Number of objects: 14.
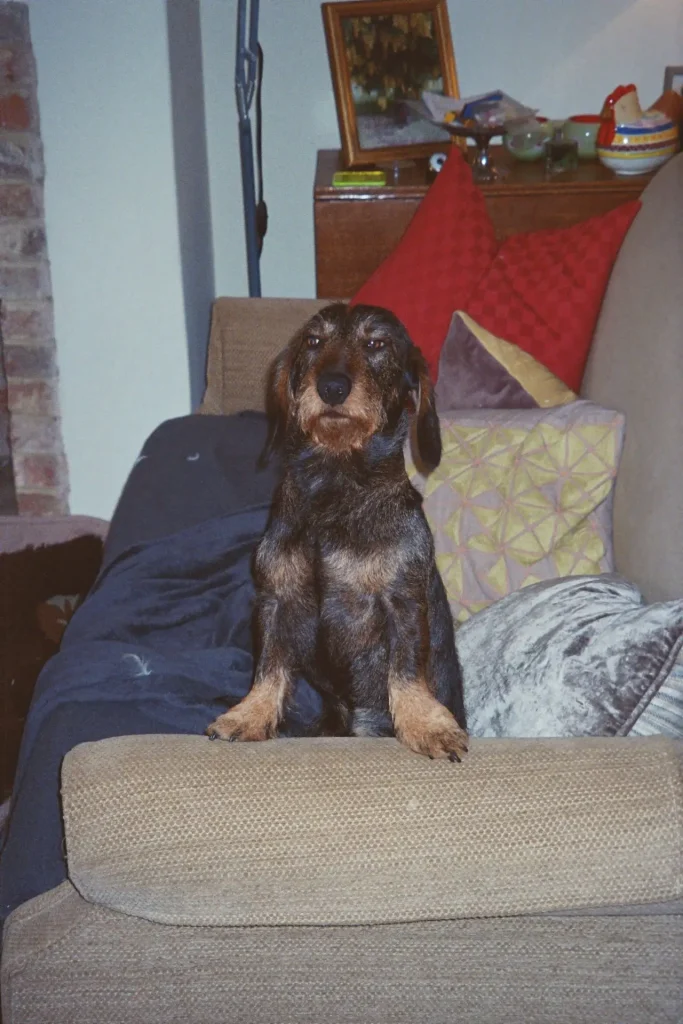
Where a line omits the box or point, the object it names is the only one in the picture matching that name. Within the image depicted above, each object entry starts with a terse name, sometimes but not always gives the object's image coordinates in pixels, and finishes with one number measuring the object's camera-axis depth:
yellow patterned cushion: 2.11
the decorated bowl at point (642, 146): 3.34
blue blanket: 1.67
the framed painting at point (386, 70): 3.65
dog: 1.67
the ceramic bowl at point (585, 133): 3.62
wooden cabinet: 3.30
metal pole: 3.32
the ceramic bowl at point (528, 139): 3.57
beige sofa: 1.26
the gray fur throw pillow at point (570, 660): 1.47
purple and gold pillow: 2.36
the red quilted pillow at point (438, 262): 2.68
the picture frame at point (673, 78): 3.73
